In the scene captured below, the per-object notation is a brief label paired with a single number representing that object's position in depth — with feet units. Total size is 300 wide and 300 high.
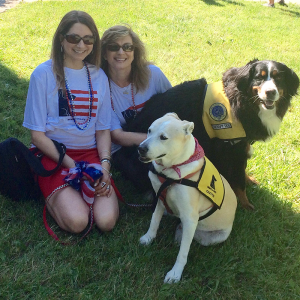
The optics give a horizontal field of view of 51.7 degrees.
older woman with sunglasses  10.09
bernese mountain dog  9.29
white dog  6.77
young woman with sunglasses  8.50
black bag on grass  8.29
